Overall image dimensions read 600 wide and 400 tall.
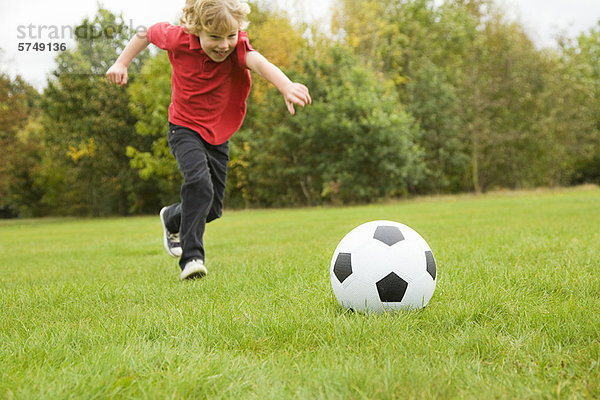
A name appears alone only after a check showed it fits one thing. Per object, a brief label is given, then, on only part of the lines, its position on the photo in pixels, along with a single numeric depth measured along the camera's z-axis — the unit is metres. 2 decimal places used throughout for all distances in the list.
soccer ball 2.77
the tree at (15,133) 24.62
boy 4.04
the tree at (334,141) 24.62
